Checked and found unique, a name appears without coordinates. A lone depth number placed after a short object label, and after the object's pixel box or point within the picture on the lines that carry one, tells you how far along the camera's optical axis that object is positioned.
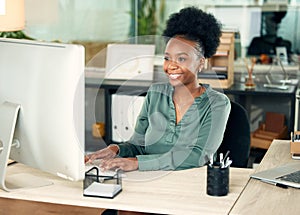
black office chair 2.68
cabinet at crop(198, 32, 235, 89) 4.38
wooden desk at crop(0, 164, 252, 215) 1.94
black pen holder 2.02
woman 2.46
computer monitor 1.93
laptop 2.11
